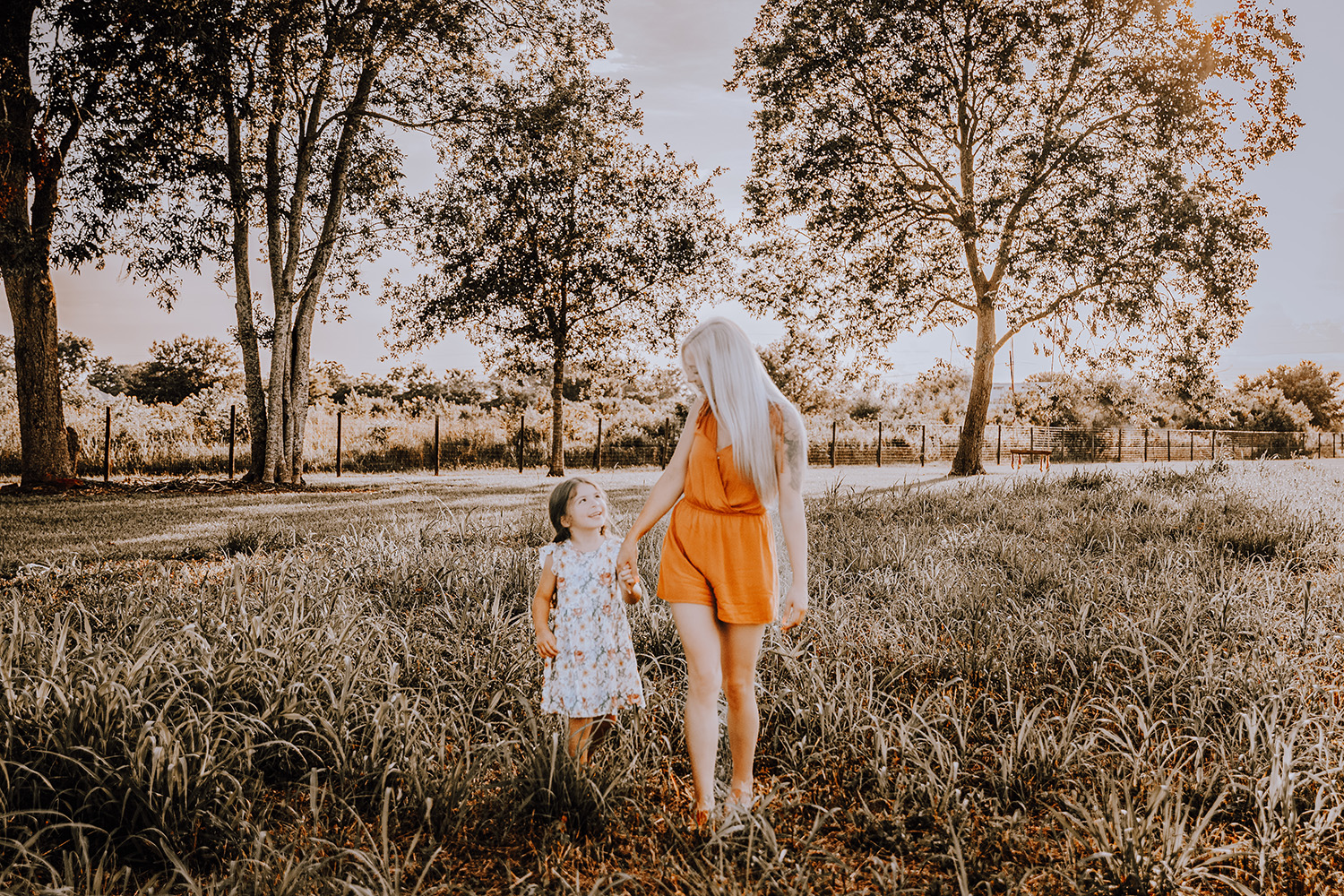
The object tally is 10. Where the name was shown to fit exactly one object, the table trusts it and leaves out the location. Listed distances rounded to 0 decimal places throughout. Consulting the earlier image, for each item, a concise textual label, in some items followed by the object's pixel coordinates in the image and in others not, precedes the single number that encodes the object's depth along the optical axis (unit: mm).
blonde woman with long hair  2664
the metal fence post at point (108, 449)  16595
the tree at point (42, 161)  12914
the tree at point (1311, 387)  68250
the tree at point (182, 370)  52531
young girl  2975
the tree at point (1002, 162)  16891
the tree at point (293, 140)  13328
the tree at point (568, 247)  18844
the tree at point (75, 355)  58094
